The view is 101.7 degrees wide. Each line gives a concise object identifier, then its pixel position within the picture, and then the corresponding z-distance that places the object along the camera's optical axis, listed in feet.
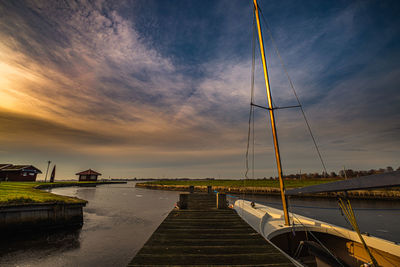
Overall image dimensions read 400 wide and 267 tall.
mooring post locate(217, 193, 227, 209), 37.24
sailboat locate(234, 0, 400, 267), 20.03
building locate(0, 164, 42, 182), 164.90
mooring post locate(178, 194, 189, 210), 36.48
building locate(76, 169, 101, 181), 306.16
